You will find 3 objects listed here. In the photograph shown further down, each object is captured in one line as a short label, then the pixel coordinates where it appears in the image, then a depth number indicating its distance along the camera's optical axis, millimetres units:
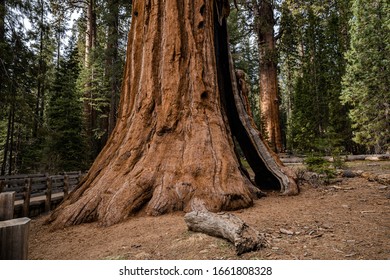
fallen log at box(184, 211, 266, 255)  2471
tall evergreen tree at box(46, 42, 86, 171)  14734
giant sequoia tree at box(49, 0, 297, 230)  4270
